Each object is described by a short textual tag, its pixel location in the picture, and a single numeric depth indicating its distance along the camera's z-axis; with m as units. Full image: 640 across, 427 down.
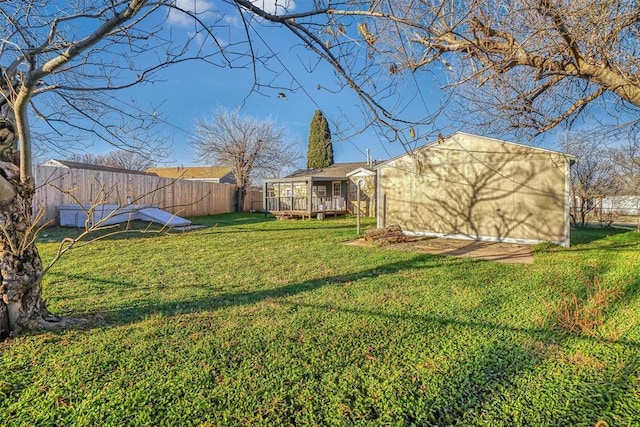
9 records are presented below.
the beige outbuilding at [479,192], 9.59
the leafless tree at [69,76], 2.86
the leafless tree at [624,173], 16.84
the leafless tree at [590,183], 16.06
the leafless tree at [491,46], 2.60
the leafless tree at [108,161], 30.73
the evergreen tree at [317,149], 31.31
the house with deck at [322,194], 18.69
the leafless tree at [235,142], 24.78
